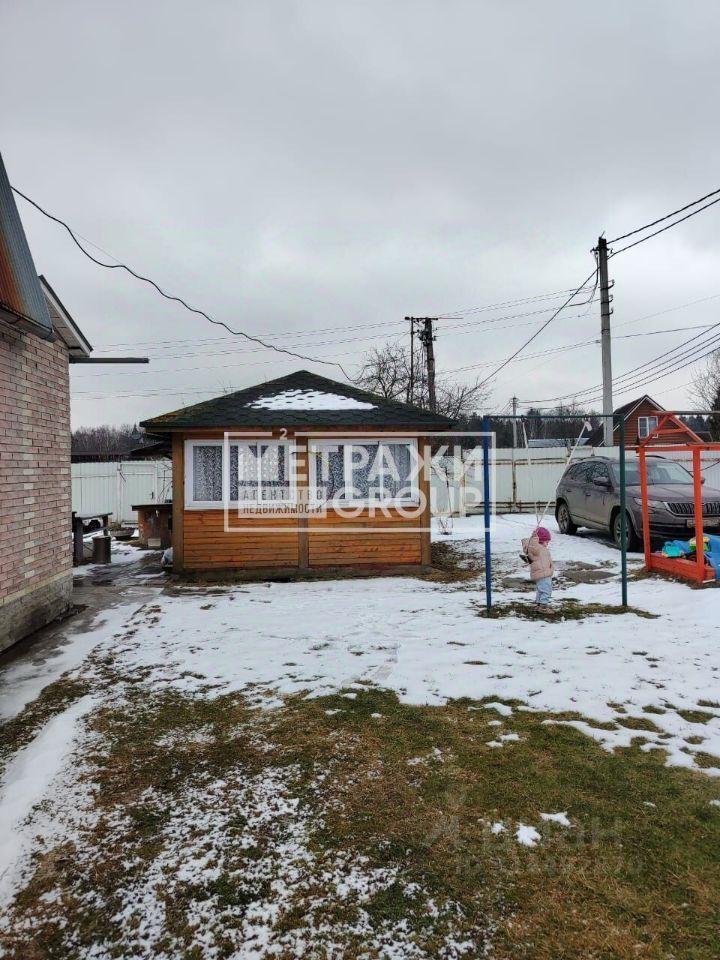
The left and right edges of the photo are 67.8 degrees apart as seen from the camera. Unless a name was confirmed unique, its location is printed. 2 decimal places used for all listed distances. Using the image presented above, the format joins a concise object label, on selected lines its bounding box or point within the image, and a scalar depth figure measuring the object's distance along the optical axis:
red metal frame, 7.21
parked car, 9.24
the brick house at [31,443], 5.36
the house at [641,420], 35.25
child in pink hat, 6.63
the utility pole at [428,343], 21.70
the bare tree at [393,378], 29.68
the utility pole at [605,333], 16.60
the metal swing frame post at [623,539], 6.57
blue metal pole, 6.42
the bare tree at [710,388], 33.64
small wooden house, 9.07
